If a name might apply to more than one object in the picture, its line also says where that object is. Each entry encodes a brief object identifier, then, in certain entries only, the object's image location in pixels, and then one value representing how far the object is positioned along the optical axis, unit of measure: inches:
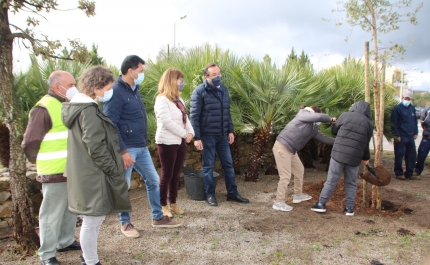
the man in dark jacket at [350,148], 176.9
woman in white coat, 166.1
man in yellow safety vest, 119.6
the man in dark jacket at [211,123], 192.5
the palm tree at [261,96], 253.0
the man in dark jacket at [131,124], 142.3
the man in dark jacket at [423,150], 295.4
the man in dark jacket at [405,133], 284.4
